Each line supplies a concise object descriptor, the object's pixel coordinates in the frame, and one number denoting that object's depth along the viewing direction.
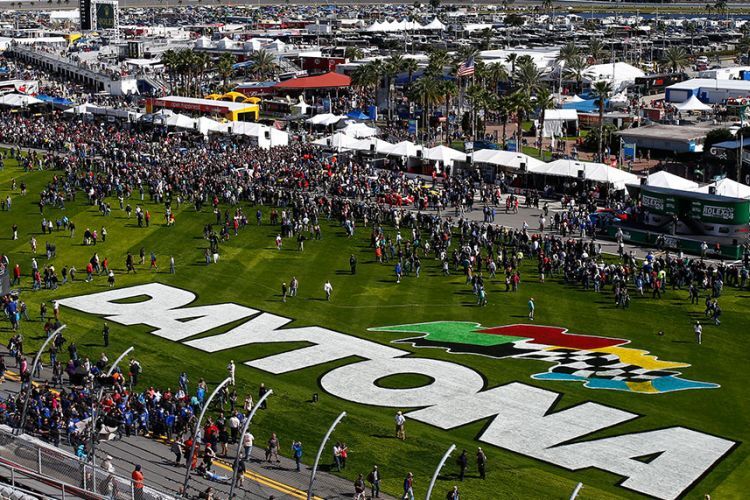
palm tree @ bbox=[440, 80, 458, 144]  117.25
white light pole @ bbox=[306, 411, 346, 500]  33.62
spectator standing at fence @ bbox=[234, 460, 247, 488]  40.34
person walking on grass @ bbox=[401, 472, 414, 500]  38.66
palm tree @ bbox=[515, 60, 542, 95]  121.89
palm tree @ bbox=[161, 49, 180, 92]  147.25
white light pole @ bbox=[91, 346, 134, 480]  36.09
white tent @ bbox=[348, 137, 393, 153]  103.31
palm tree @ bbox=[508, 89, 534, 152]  106.88
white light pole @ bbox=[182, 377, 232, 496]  35.03
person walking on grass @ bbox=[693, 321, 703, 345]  58.28
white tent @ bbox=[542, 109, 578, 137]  119.19
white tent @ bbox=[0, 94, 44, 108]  135.12
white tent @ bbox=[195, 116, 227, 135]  114.81
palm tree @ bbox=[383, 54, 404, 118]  134.25
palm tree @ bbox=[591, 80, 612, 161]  103.75
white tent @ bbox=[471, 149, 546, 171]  93.31
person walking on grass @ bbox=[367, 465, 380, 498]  40.34
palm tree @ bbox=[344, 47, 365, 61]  175.88
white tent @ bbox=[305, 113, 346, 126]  119.75
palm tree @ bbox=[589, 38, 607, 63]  177.38
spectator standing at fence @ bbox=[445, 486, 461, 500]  38.03
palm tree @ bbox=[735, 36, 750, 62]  179.12
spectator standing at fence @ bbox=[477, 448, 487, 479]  42.50
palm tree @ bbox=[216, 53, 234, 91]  149.12
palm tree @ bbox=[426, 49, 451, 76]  128.50
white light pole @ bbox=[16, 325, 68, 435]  40.78
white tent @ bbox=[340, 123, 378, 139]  111.44
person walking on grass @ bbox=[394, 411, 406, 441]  45.97
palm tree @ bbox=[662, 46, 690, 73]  156.50
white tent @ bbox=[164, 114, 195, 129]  116.44
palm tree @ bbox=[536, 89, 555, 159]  110.49
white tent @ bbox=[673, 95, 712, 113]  125.62
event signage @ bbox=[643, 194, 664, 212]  77.19
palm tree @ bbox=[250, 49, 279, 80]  163.50
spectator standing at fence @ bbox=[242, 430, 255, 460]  43.31
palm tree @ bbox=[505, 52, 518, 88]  139.50
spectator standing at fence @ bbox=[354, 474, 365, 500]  37.90
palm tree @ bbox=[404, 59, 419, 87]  137.91
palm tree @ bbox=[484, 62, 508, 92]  138.25
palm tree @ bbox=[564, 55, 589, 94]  147.75
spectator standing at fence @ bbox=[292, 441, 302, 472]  42.75
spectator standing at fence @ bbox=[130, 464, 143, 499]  33.88
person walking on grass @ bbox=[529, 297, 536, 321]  62.56
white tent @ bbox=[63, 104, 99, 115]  129.00
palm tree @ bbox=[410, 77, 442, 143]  119.62
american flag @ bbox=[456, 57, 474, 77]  112.08
